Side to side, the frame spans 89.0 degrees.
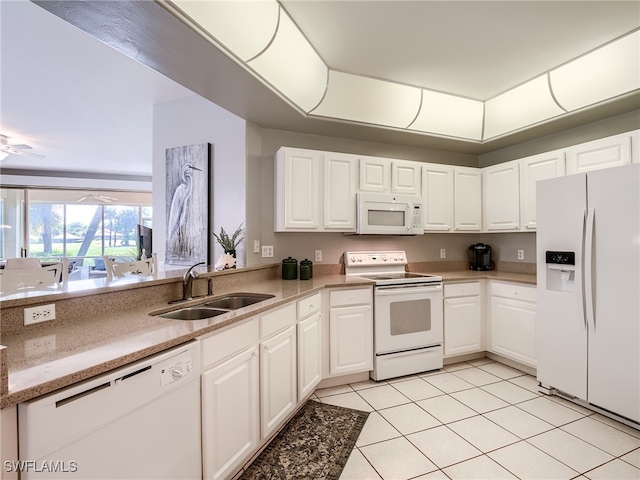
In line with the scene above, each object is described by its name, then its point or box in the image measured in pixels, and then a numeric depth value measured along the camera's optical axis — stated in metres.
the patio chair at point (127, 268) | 2.49
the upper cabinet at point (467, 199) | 3.74
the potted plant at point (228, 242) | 2.80
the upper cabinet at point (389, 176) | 3.29
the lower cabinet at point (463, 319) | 3.26
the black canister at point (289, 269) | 3.10
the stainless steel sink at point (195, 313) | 1.89
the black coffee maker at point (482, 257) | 3.95
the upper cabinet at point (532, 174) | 3.07
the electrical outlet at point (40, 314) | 1.36
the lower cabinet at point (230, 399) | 1.47
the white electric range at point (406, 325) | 2.93
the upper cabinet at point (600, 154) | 2.60
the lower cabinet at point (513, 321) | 2.97
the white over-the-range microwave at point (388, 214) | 3.23
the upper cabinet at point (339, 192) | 3.13
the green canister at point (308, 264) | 3.12
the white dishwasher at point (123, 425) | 0.87
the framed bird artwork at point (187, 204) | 3.22
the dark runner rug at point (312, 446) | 1.79
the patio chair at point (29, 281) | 1.58
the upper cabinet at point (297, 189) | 2.97
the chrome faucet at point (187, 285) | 2.07
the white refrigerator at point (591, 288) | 2.16
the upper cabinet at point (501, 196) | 3.44
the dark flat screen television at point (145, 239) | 4.63
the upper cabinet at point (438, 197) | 3.59
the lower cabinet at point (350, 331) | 2.78
